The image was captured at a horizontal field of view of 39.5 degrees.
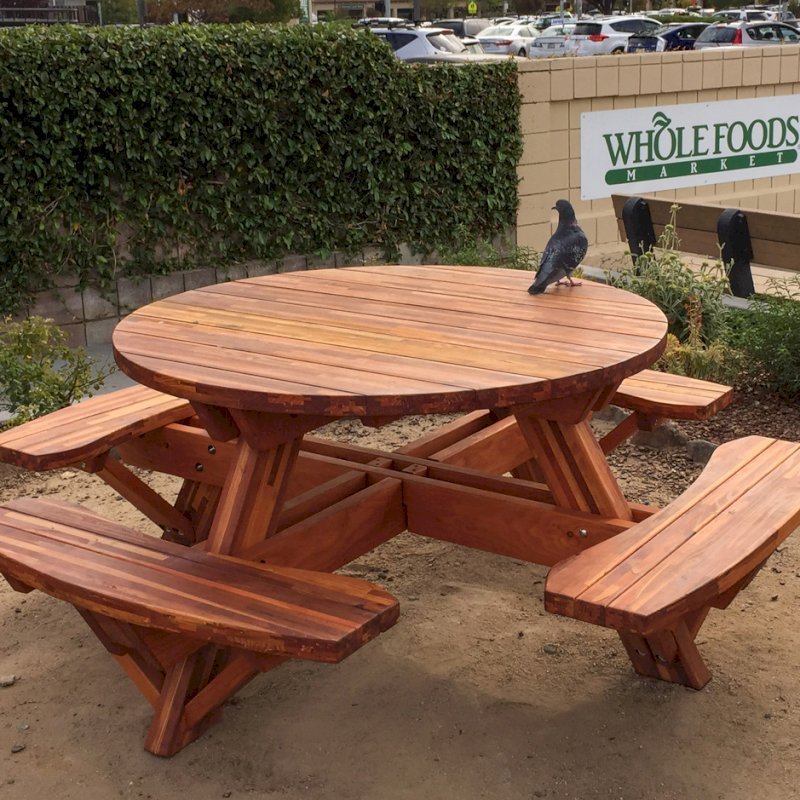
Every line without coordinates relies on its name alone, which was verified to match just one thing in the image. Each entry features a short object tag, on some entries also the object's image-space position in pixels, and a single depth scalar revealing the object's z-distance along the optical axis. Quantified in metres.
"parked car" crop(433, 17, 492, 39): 38.59
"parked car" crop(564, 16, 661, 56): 31.36
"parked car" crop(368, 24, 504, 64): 21.27
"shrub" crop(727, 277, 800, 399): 5.21
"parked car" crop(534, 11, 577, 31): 38.66
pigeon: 3.29
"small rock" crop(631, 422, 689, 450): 4.91
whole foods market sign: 9.14
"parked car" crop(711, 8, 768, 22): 46.47
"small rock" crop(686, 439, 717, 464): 4.72
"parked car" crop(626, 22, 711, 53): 30.52
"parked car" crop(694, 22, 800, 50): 27.91
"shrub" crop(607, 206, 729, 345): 5.74
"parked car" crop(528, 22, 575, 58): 31.85
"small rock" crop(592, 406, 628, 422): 5.32
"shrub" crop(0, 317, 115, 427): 4.95
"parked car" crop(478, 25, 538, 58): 32.59
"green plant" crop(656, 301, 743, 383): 5.26
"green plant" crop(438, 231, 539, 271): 7.04
